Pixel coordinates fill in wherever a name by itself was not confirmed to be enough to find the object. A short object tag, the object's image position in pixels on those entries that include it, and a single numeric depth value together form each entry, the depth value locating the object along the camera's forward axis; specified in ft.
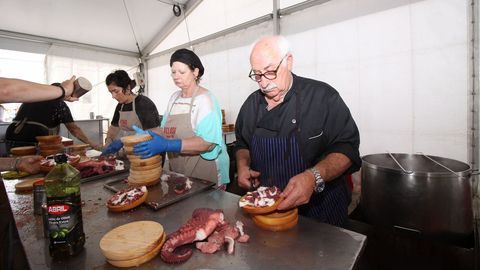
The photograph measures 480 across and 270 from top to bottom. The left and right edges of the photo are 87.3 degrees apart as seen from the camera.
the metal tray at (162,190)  5.16
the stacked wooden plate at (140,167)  6.08
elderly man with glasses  5.49
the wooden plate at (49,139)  9.48
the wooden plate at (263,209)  3.94
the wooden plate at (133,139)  6.02
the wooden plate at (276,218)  4.02
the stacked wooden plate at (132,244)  3.19
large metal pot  6.92
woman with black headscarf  7.40
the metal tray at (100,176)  6.91
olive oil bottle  3.32
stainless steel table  3.27
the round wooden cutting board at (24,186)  6.21
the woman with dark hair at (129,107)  11.28
